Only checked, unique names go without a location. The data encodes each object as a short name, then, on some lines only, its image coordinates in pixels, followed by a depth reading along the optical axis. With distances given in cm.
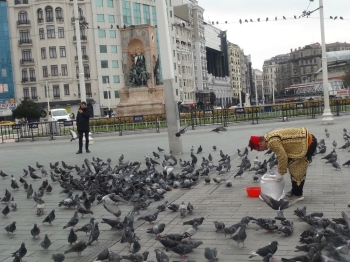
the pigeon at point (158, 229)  608
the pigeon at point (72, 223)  653
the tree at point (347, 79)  7900
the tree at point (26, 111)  5241
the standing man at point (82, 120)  1717
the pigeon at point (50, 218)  717
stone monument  3350
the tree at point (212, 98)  8914
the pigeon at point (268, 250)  490
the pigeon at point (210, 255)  494
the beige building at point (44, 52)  6406
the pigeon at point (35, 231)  643
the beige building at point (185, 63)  8031
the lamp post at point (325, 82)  2389
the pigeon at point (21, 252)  539
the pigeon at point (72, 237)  593
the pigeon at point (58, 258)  496
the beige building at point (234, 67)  12675
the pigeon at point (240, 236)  550
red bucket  835
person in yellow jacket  748
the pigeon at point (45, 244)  590
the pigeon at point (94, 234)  590
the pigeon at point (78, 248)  554
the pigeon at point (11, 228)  679
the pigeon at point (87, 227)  629
